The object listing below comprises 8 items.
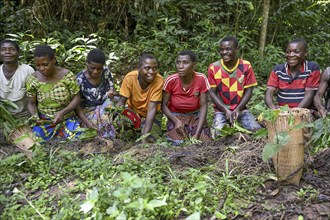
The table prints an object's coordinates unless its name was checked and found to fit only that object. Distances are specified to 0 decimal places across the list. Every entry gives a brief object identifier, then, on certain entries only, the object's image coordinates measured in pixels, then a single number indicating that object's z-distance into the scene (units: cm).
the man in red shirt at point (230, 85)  475
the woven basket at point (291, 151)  299
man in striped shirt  464
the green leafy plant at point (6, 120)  348
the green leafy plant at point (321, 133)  339
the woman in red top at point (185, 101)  462
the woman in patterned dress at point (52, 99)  455
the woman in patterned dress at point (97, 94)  466
